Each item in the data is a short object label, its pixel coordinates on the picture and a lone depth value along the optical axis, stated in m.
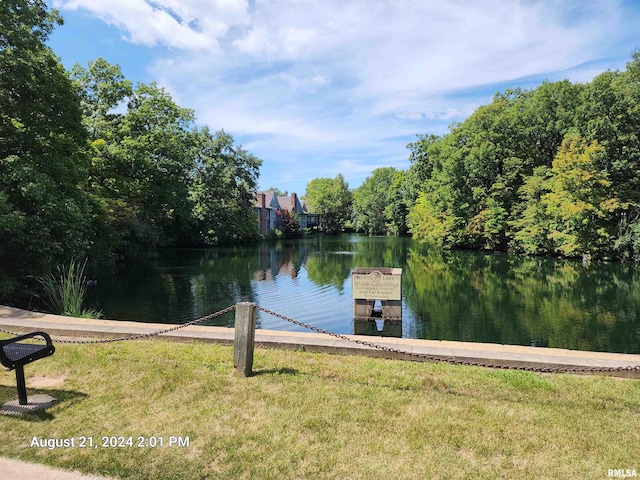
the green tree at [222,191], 47.44
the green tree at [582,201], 28.55
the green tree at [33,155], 12.03
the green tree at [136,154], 26.58
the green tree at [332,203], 95.75
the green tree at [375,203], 87.12
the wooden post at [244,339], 5.21
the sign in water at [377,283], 12.49
